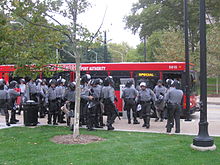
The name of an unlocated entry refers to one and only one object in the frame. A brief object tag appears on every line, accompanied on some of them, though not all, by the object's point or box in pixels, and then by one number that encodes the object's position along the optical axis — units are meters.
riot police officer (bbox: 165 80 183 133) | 10.24
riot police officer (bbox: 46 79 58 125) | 12.41
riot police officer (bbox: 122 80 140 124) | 13.20
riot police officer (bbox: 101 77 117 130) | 11.09
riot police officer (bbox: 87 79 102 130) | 10.97
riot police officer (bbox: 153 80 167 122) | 13.70
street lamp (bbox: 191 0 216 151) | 7.80
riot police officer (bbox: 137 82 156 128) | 11.80
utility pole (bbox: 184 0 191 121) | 13.20
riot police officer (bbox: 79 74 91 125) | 11.43
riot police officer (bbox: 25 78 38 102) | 14.68
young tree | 9.10
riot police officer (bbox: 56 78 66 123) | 12.69
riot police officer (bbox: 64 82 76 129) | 11.34
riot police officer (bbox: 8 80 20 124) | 12.53
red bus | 14.72
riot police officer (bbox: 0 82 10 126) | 11.85
